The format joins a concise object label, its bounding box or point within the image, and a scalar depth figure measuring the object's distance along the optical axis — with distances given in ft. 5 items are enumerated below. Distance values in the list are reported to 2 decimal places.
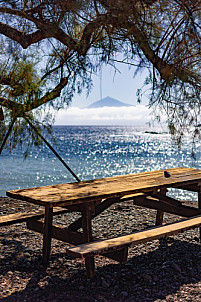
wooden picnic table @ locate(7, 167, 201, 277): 9.35
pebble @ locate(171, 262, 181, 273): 11.23
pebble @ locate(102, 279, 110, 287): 9.97
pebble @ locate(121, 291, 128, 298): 9.40
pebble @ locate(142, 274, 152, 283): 10.43
